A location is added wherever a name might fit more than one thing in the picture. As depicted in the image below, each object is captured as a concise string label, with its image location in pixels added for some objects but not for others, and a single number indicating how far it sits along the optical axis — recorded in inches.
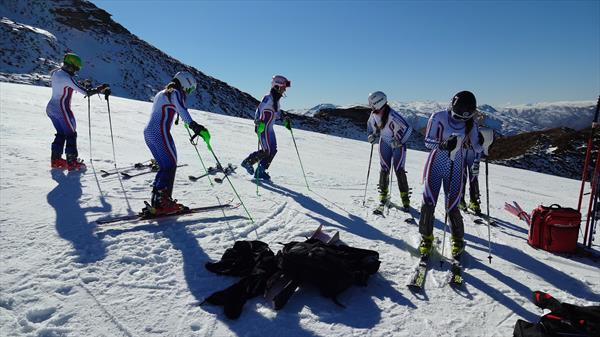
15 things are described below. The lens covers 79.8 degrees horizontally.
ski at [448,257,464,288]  176.4
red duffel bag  224.5
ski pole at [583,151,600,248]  230.8
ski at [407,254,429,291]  172.3
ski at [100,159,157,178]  333.5
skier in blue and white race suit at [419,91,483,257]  193.2
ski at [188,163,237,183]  350.3
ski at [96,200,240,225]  220.2
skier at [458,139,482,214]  301.9
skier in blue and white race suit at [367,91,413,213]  285.1
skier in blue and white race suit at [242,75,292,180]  357.7
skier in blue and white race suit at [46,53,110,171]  321.4
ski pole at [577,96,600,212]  222.1
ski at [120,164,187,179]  332.2
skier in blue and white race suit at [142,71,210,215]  235.5
